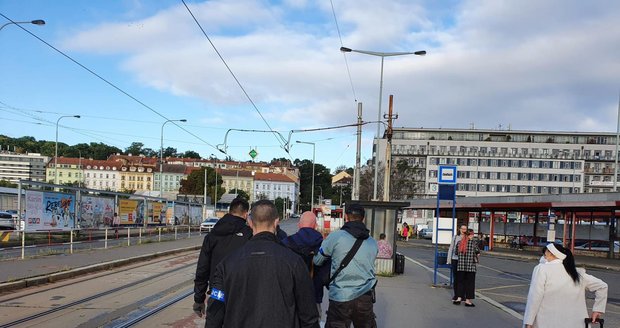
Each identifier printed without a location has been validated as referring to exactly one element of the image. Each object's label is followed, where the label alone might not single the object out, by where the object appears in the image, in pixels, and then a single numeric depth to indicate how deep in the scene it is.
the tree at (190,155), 198.00
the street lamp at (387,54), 27.97
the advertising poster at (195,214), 48.06
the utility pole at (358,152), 28.56
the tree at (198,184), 105.94
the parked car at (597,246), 38.16
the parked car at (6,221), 33.48
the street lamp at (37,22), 20.69
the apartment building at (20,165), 143.00
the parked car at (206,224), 47.72
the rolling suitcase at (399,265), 17.59
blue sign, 14.40
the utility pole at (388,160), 20.97
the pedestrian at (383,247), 14.94
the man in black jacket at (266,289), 3.22
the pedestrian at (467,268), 11.33
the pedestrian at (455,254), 11.61
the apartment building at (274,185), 154.00
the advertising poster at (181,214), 42.41
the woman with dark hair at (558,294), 4.98
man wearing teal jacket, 5.62
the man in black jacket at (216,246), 5.52
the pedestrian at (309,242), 5.82
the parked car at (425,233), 61.00
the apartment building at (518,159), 106.81
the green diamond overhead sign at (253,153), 31.52
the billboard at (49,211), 19.47
